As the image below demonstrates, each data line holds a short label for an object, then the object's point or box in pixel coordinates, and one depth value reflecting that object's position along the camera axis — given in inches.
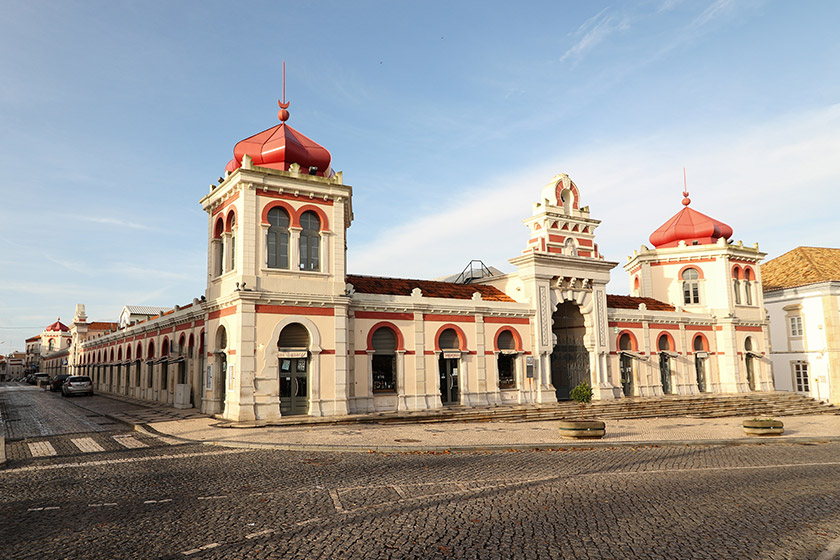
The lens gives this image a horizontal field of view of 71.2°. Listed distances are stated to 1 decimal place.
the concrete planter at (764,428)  788.6
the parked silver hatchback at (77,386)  1624.0
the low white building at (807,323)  1507.1
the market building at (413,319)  909.2
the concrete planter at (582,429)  728.3
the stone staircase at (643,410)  952.3
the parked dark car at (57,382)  1984.5
